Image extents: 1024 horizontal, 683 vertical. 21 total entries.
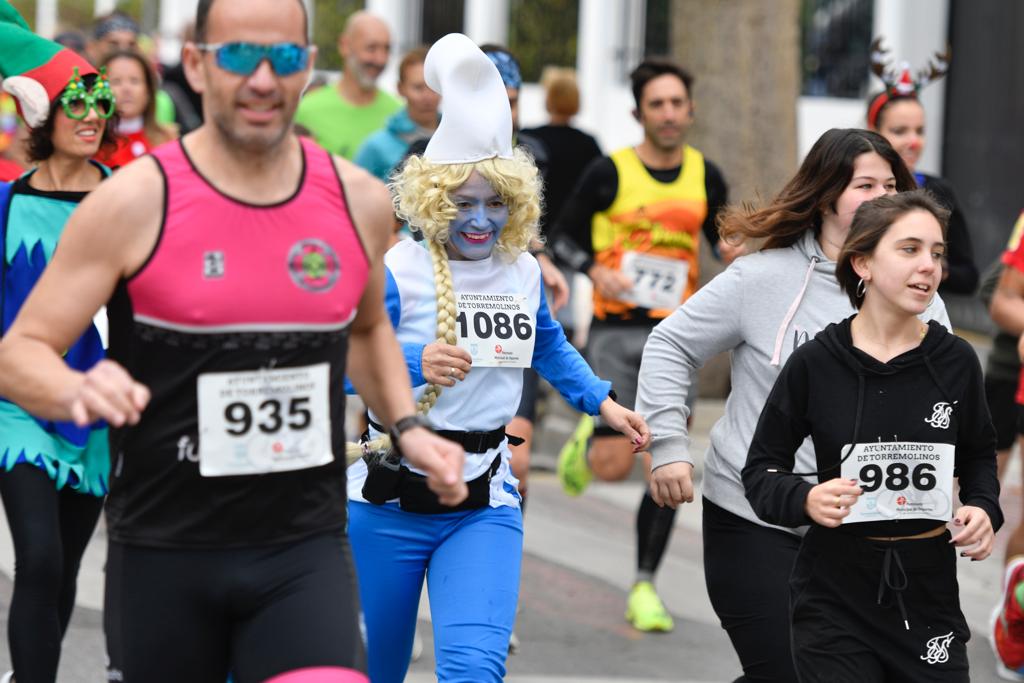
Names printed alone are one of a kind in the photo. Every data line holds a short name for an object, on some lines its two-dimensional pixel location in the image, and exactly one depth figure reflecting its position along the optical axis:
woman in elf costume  9.87
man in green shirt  19.97
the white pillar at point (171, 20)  55.31
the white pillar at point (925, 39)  31.22
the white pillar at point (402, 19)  47.81
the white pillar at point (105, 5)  73.06
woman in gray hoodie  9.27
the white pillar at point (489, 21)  42.75
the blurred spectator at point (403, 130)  16.53
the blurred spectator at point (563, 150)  19.48
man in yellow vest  14.62
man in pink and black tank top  6.45
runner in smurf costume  8.80
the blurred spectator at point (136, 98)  15.96
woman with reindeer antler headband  13.73
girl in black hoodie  8.15
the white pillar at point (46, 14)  74.02
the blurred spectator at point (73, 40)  21.94
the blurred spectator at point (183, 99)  21.39
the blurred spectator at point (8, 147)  12.04
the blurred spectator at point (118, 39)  19.39
